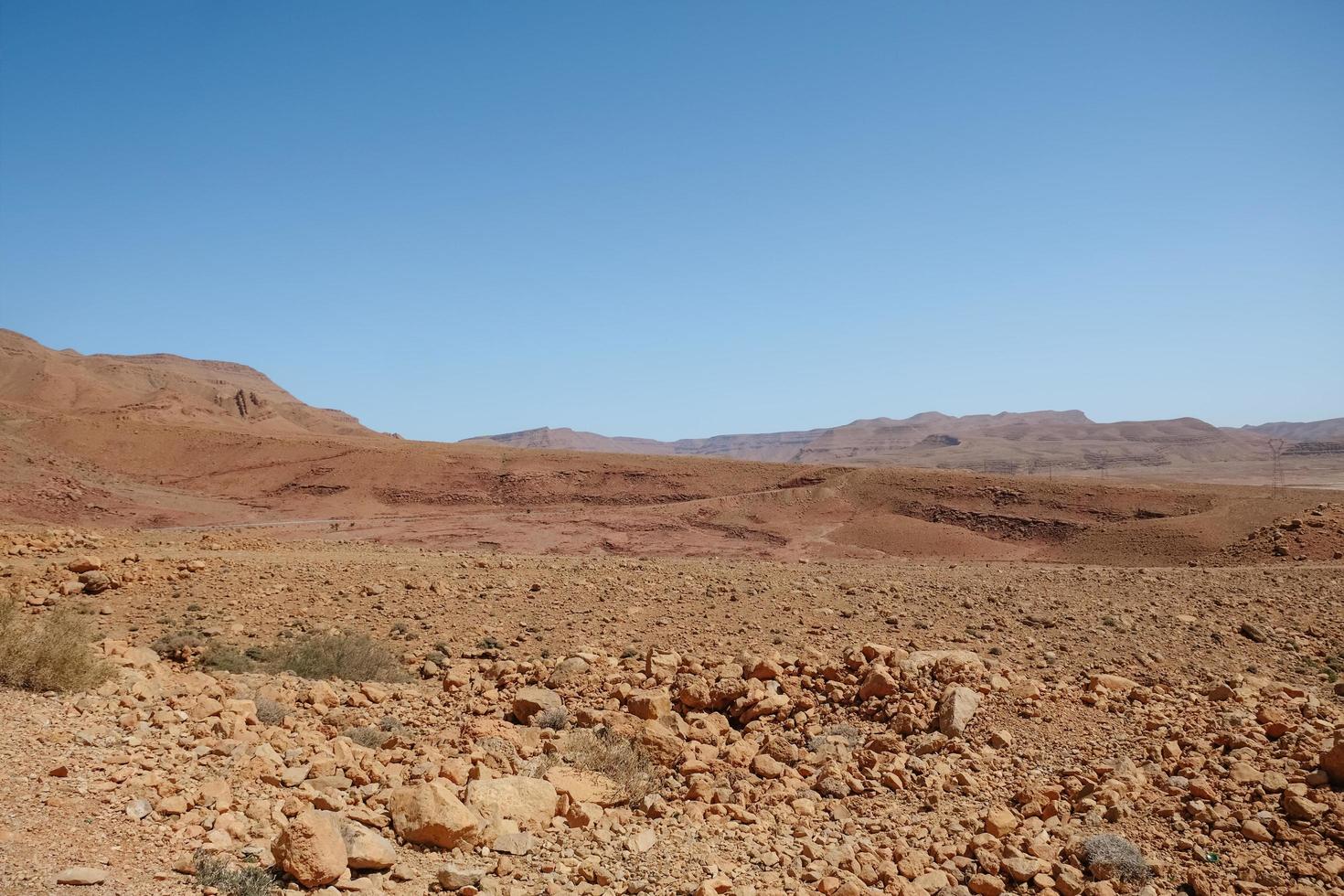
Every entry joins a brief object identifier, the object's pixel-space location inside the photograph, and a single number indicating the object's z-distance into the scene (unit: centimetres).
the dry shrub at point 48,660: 628
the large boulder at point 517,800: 545
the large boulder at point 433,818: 510
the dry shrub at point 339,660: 909
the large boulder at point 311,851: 437
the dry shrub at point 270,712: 711
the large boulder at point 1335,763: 528
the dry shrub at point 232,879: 423
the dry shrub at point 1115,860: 474
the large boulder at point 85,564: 1188
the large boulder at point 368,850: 469
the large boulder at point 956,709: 694
